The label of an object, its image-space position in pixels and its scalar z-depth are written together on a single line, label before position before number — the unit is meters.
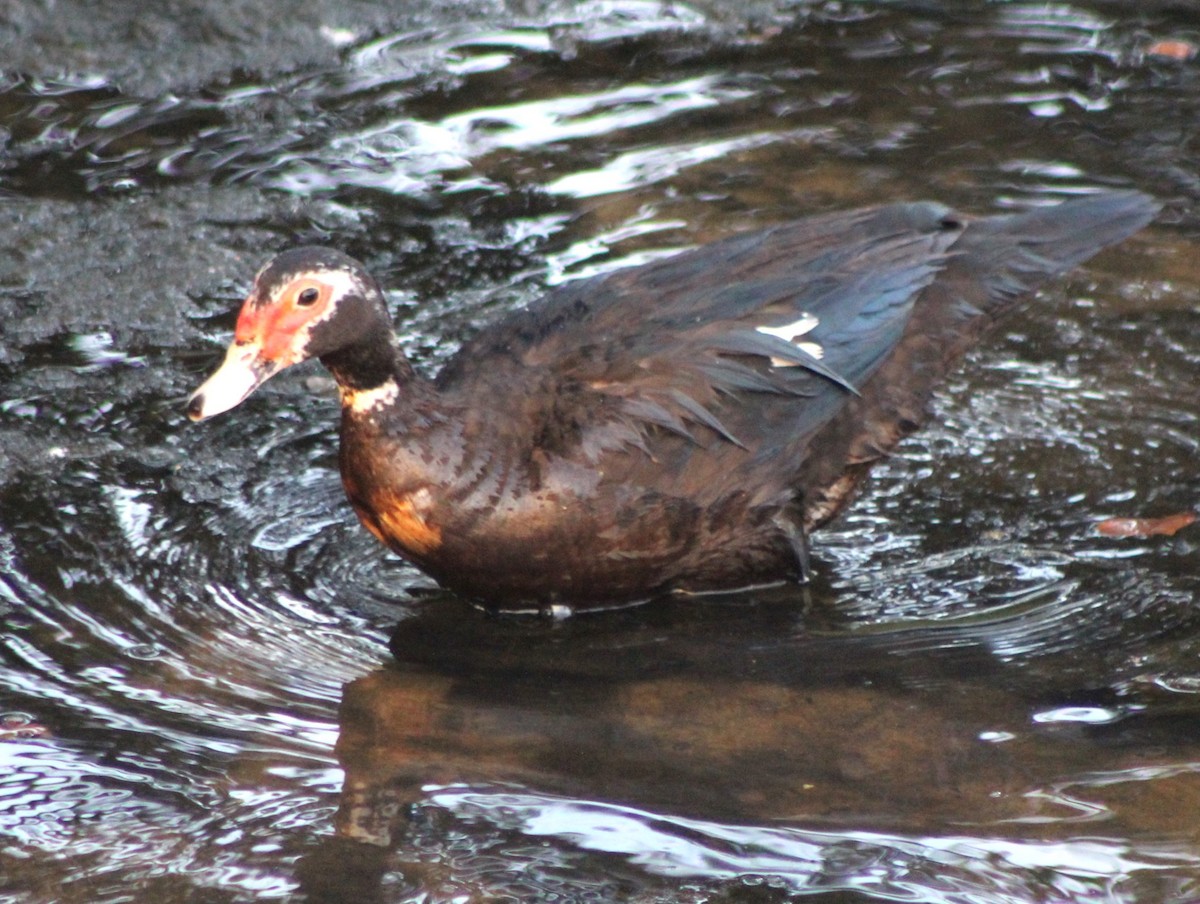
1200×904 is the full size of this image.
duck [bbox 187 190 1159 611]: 9.02
